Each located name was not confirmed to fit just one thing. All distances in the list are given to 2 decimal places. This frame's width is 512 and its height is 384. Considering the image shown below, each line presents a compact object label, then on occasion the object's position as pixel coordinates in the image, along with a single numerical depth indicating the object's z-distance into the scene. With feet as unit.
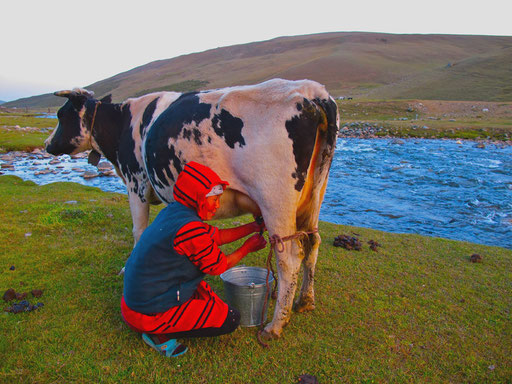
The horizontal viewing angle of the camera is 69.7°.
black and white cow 12.59
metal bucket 14.47
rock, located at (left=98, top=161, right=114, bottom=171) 60.34
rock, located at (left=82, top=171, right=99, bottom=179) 56.21
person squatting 11.37
